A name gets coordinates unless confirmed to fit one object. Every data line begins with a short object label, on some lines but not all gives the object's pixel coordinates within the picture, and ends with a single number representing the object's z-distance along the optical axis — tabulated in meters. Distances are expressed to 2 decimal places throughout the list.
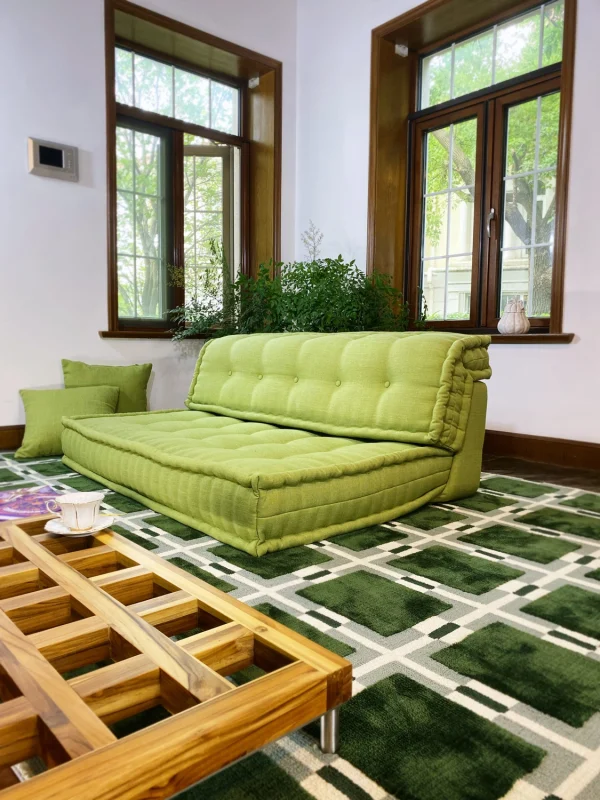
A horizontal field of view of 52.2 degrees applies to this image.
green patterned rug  0.94
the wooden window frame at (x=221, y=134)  4.33
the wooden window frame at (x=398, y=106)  4.25
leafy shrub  3.98
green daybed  1.96
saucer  1.52
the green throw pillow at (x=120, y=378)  4.05
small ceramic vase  3.82
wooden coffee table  0.70
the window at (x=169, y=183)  4.70
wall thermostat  3.89
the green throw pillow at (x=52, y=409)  3.59
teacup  1.53
